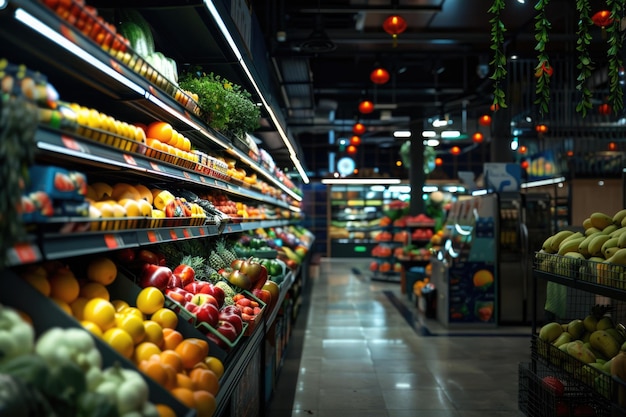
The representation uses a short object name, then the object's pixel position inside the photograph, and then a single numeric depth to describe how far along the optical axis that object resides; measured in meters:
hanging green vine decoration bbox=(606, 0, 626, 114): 3.36
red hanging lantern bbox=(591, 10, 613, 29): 6.06
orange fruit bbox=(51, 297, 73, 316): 2.12
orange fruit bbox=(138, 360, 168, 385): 2.00
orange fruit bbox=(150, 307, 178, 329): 2.49
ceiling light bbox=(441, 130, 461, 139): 13.68
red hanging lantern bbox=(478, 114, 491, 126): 11.91
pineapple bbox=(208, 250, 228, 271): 4.64
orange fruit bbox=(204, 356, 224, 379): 2.43
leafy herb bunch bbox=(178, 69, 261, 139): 3.93
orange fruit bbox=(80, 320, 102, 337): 2.04
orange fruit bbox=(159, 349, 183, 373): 2.15
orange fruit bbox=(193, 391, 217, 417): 2.09
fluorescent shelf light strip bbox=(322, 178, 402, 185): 17.72
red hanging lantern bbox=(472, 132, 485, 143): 13.92
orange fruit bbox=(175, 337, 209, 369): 2.33
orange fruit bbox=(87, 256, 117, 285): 2.47
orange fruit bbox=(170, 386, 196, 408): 2.04
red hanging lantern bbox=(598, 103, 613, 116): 9.82
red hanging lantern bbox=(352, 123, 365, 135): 12.79
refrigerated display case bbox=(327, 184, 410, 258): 23.70
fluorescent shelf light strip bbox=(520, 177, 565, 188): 15.17
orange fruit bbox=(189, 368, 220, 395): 2.20
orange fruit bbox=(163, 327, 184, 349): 2.38
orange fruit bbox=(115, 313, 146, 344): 2.16
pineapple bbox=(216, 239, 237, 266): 4.99
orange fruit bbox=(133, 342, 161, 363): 2.16
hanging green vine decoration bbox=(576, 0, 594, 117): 3.45
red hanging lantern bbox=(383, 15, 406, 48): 7.27
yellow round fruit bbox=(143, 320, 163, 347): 2.30
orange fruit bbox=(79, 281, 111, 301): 2.34
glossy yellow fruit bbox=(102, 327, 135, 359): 2.04
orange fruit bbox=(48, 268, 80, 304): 2.15
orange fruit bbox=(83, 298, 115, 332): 2.12
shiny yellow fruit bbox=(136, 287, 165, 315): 2.51
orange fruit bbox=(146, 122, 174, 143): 3.33
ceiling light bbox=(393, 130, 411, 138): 15.03
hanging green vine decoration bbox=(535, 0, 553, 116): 3.47
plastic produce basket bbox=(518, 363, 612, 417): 3.25
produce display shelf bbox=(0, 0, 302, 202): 1.77
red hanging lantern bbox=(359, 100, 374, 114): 10.91
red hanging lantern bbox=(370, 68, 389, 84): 8.77
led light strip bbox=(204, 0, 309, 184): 3.21
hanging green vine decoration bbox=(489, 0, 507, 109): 3.57
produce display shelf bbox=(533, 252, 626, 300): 2.90
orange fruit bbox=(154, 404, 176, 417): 1.80
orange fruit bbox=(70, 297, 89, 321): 2.18
